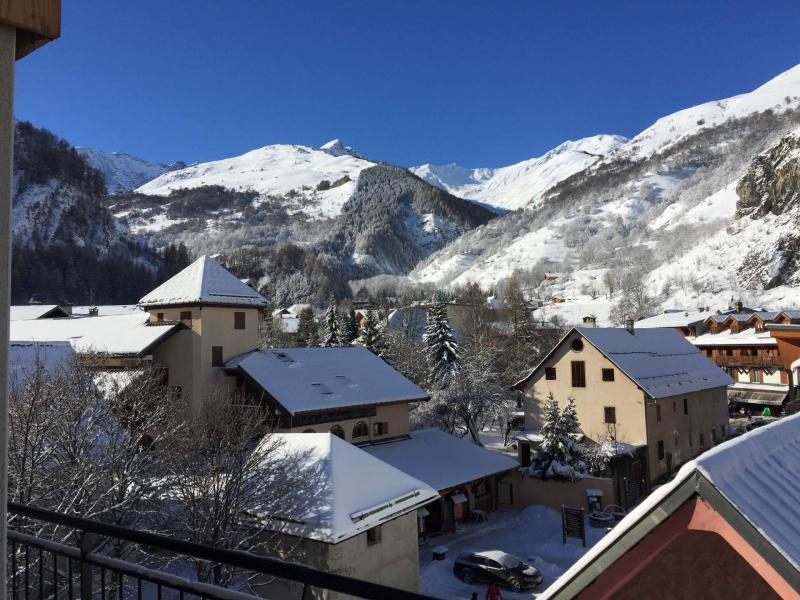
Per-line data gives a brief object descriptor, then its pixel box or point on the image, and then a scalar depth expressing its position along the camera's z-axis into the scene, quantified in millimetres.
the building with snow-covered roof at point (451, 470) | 26766
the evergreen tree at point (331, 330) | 61094
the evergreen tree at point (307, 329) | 67625
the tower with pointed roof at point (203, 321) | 28906
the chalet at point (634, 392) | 33312
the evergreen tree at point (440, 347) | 50062
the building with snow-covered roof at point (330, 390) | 26938
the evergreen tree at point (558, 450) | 28797
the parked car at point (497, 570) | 20078
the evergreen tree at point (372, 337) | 53356
